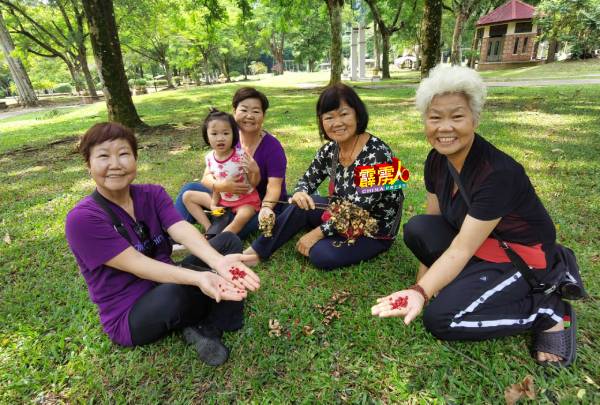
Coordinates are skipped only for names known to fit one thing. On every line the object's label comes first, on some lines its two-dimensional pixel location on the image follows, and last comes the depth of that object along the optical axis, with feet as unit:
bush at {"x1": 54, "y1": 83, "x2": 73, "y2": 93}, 151.16
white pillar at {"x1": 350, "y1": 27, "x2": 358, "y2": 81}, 81.22
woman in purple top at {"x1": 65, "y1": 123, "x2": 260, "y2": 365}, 6.45
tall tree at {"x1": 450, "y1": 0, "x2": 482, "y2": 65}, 54.03
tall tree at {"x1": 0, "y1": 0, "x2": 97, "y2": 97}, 66.59
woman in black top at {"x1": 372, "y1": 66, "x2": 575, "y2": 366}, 6.44
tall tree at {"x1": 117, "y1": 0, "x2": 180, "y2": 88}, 66.74
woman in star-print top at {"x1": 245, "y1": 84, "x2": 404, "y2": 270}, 9.16
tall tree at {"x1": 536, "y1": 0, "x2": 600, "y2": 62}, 57.11
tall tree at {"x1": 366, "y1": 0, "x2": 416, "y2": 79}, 68.16
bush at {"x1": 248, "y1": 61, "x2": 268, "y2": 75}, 202.12
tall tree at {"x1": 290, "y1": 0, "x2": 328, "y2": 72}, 145.79
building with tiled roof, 95.14
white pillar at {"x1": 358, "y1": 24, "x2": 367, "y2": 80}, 79.97
